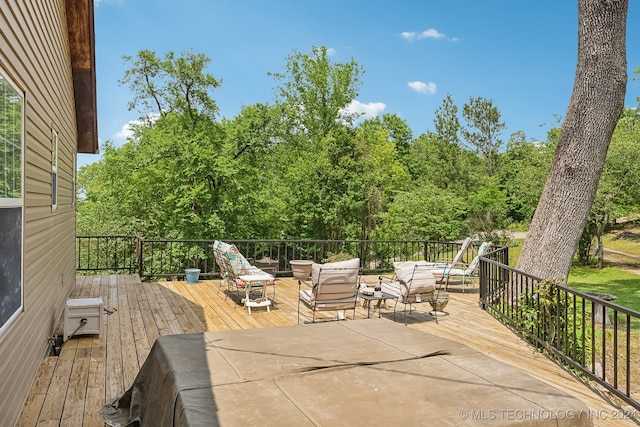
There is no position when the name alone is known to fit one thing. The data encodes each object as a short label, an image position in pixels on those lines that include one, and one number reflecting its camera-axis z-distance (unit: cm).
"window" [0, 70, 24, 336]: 281
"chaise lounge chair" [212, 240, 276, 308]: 747
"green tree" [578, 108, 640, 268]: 1555
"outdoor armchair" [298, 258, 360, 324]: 598
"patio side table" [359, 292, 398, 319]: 655
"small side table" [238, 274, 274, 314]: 704
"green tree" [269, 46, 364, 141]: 2214
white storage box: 532
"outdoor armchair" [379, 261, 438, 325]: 643
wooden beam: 704
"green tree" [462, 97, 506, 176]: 2598
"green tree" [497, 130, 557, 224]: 1850
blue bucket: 955
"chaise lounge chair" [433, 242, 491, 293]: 879
